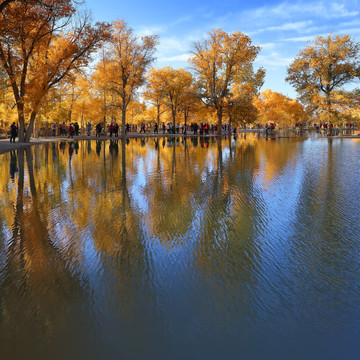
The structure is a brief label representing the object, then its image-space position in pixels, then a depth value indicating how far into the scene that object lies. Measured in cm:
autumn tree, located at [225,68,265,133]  4931
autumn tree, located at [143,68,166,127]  6309
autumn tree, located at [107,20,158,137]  4178
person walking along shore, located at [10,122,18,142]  3066
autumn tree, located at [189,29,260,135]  4809
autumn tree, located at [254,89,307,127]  8713
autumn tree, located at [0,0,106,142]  2608
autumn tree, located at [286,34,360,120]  4278
